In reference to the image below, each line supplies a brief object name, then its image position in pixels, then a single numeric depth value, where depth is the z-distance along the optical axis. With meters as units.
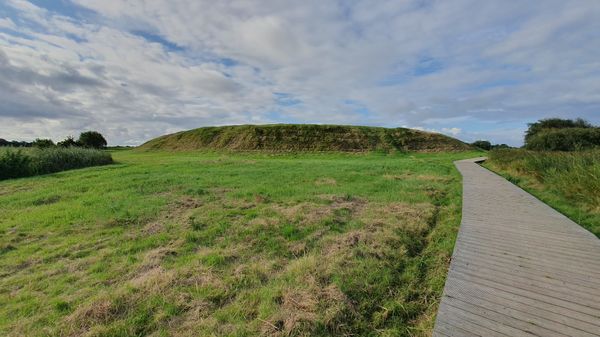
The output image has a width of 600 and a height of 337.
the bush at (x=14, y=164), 18.03
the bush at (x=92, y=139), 56.74
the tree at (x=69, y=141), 40.02
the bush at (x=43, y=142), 29.44
